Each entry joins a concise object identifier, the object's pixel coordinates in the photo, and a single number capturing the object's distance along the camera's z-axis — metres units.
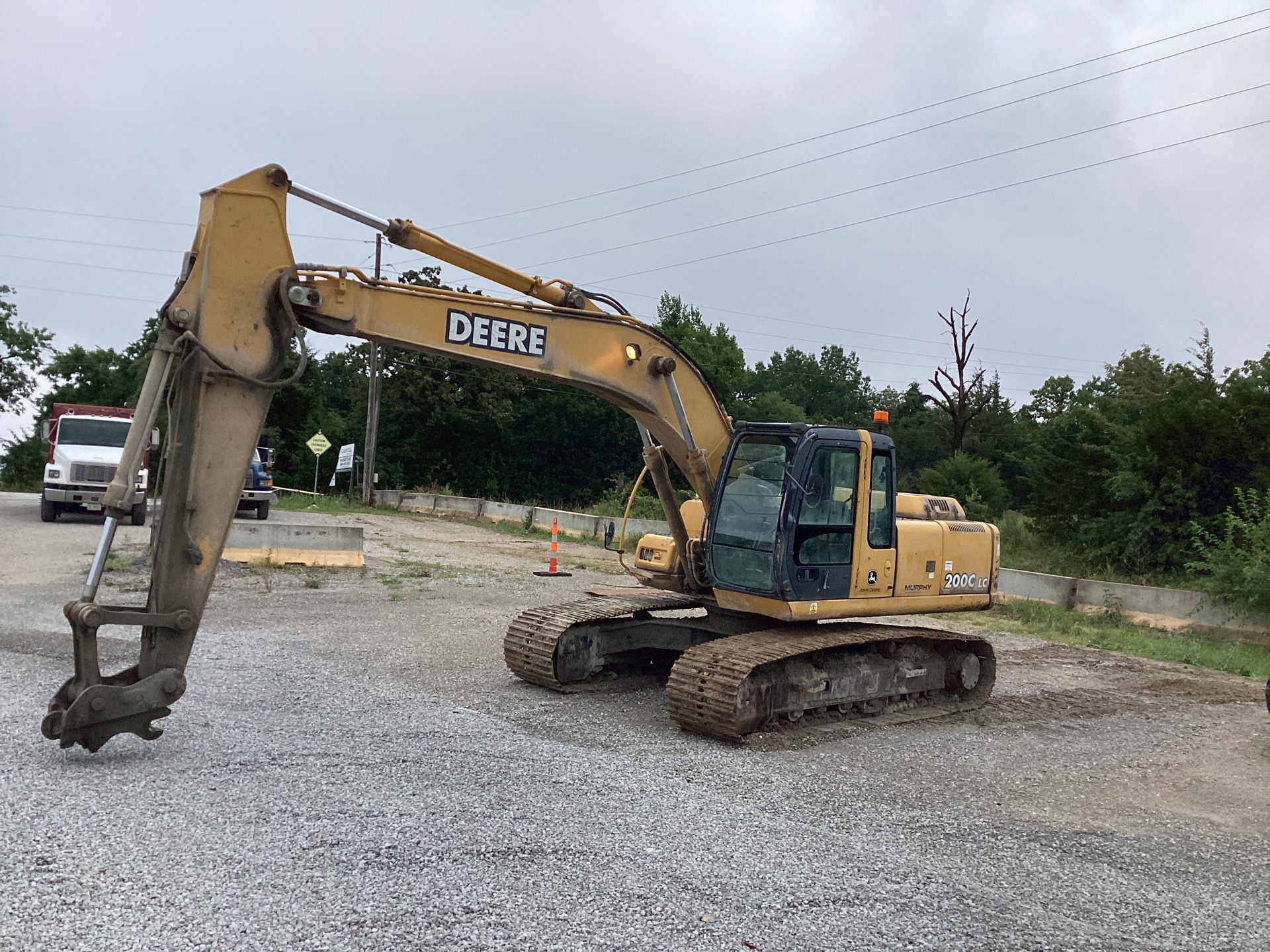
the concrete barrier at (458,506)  33.09
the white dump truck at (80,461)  22.11
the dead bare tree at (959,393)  38.31
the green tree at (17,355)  55.22
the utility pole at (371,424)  34.97
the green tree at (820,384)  75.75
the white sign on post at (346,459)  35.22
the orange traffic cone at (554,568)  17.44
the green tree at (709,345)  63.75
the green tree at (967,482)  26.92
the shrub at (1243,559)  13.67
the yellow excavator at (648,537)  6.08
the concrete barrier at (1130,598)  14.51
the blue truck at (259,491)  25.66
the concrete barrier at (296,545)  16.11
